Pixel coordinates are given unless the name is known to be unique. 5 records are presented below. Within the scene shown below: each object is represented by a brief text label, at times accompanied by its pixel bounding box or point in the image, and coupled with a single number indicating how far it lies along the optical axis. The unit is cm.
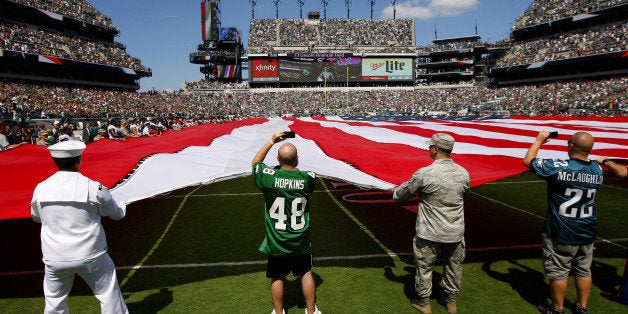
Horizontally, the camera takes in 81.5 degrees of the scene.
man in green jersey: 347
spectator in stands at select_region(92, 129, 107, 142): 1515
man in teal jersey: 364
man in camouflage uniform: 369
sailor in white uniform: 290
